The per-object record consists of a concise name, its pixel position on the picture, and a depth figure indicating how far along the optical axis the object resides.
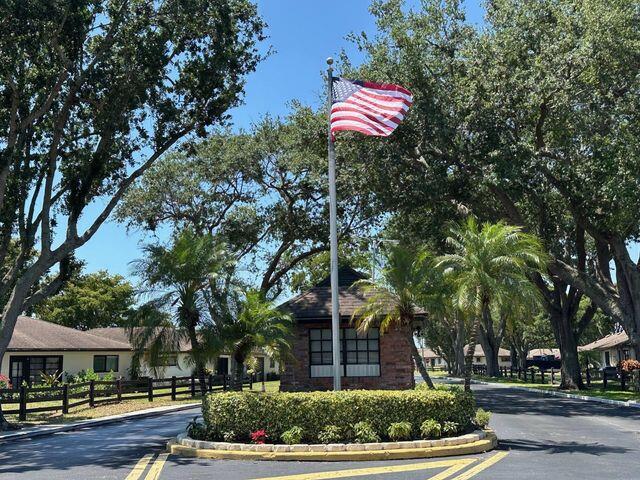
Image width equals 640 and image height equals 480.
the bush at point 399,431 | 13.98
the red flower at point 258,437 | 14.09
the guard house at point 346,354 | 24.31
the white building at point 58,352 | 38.12
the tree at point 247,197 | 35.78
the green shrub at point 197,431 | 15.05
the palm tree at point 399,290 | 20.69
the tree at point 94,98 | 22.17
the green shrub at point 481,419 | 15.80
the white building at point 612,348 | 53.75
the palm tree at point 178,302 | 19.11
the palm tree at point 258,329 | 22.17
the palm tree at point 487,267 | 18.81
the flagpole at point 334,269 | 15.45
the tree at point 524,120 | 24.03
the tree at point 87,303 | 60.53
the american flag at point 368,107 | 16.05
